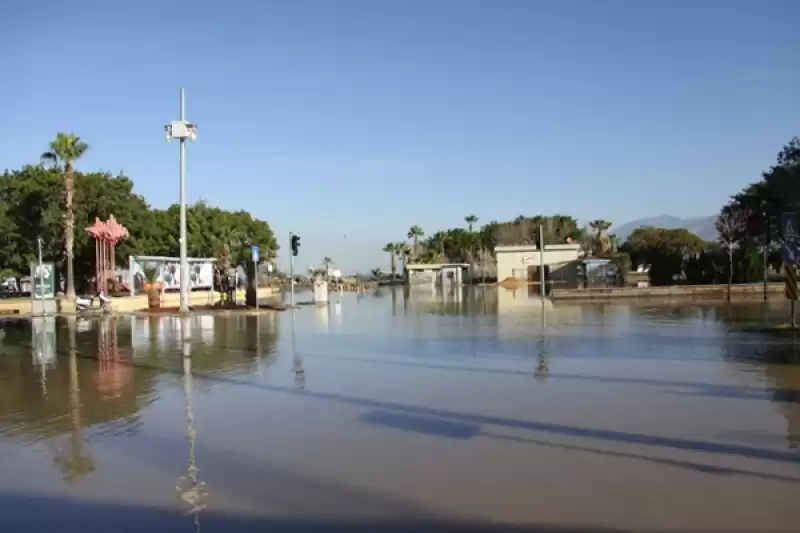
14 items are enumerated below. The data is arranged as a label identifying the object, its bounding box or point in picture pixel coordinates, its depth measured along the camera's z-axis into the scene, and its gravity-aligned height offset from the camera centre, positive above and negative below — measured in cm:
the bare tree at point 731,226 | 4305 +255
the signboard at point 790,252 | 1867 +38
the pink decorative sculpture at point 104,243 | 4369 +253
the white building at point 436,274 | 8711 +1
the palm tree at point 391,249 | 12038 +445
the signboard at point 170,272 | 4444 +56
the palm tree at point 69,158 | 4081 +723
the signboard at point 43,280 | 3241 +15
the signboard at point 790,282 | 1842 -40
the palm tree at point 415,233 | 11788 +690
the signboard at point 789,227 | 1884 +104
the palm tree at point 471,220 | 12169 +913
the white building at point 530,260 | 7694 +138
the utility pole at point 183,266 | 3125 +62
